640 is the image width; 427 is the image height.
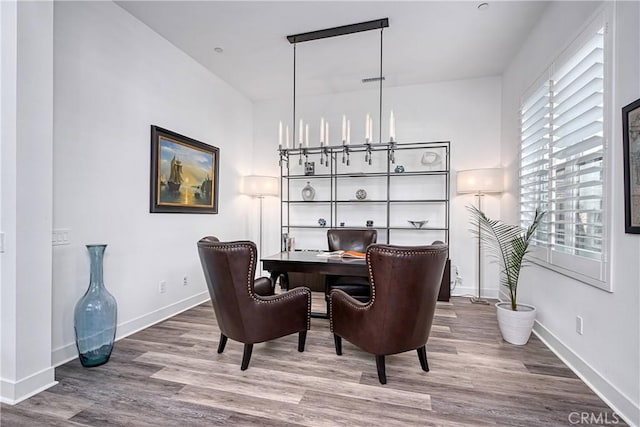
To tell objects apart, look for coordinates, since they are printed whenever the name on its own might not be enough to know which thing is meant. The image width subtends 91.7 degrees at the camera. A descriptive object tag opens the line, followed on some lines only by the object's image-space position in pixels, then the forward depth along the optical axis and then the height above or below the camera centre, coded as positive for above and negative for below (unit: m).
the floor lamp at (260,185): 4.85 +0.43
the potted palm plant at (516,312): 2.68 -0.86
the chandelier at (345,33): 3.06 +1.86
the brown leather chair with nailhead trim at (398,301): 1.96 -0.57
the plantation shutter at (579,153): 2.07 +0.46
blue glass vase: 2.30 -0.82
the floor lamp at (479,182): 3.98 +0.41
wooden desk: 2.81 -0.49
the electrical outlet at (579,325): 2.25 -0.80
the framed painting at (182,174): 3.28 +0.45
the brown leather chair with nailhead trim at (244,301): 2.18 -0.67
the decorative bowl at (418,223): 4.45 -0.13
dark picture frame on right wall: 1.68 +0.28
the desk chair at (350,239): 3.88 -0.32
